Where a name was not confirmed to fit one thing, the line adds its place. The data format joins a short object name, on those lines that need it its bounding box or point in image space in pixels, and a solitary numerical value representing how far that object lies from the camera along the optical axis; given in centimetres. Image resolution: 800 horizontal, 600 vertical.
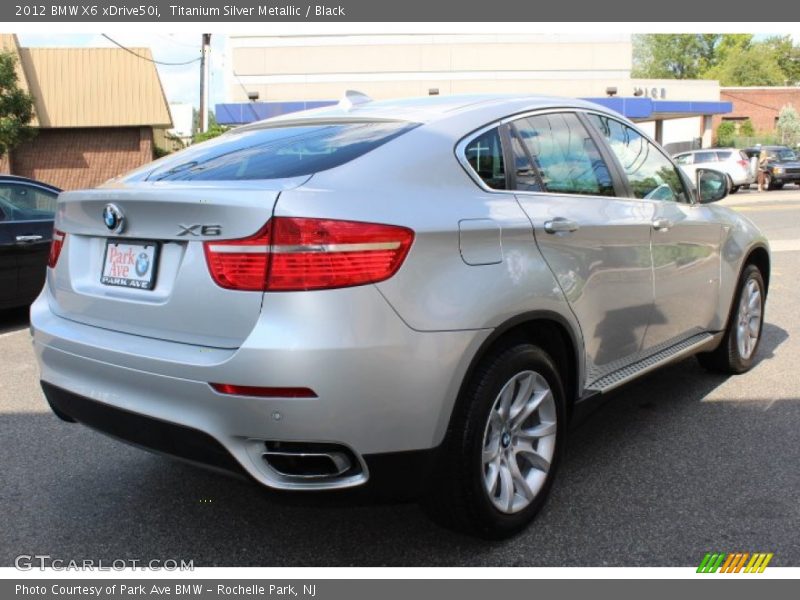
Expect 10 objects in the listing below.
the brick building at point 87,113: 2522
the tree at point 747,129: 5806
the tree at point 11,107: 2202
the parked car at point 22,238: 725
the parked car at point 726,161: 2778
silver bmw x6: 244
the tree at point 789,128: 5566
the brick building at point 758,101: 6084
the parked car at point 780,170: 2941
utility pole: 2533
